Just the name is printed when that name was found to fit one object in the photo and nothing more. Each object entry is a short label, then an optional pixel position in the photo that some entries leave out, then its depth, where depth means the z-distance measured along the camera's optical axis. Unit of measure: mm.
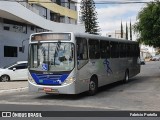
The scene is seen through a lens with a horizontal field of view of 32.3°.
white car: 20618
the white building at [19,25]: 26571
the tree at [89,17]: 56781
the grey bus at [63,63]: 11874
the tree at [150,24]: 19940
